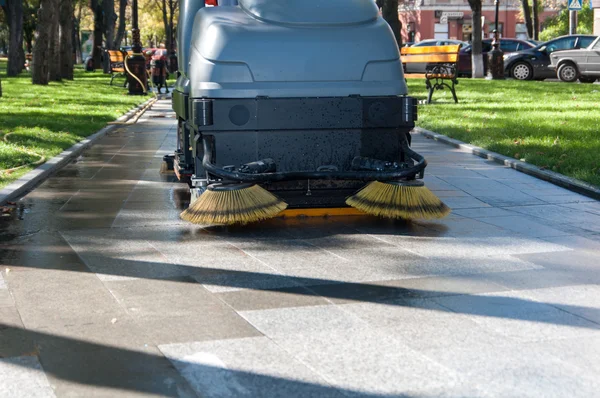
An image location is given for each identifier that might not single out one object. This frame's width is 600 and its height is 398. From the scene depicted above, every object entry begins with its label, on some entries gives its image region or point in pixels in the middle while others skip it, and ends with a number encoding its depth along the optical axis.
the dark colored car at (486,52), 37.66
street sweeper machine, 7.52
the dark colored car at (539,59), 32.38
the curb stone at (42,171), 9.12
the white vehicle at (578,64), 29.27
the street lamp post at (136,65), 27.11
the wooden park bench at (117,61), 32.13
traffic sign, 28.00
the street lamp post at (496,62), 32.81
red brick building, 71.69
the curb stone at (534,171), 9.34
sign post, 40.28
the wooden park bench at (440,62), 20.30
